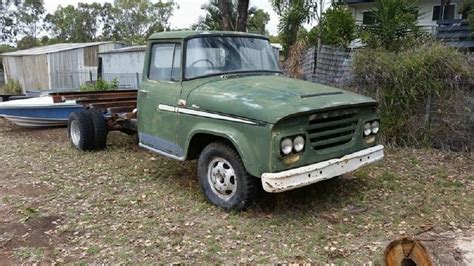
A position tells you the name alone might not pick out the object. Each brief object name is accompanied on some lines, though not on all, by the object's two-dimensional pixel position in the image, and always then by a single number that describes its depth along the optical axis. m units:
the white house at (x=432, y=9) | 16.71
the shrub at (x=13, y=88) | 25.02
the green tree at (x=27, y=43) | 48.25
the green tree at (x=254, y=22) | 20.53
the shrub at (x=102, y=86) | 12.96
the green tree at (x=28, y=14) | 46.09
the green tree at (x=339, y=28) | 10.32
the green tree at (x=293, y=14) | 11.05
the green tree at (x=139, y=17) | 52.88
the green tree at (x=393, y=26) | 8.83
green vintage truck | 4.12
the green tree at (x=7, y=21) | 44.34
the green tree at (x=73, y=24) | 51.19
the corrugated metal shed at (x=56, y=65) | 24.25
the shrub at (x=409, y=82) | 7.09
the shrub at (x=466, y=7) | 12.80
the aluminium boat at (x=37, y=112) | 9.73
